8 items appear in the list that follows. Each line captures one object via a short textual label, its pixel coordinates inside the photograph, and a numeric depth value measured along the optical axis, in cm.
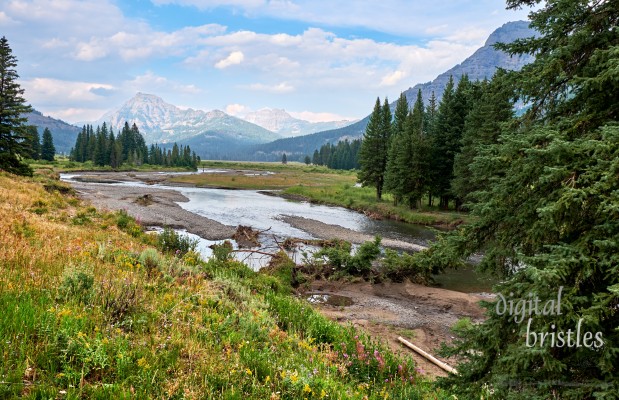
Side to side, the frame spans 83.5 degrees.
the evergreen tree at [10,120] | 3272
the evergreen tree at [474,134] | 3322
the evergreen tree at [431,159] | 4578
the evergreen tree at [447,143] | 4525
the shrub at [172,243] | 1554
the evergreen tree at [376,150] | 5716
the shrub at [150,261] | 879
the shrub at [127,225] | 1867
